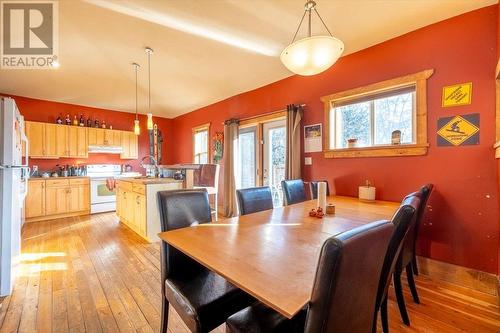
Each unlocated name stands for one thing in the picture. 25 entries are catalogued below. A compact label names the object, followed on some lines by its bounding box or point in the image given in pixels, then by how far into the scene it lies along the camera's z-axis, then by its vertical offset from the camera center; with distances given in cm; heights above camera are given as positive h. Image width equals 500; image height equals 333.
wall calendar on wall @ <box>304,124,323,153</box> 326 +43
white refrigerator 200 -22
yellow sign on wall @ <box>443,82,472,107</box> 211 +70
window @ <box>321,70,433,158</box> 239 +59
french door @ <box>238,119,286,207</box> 399 +24
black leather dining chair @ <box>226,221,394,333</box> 61 -35
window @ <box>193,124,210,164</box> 560 +60
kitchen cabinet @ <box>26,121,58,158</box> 451 +60
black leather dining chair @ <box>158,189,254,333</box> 112 -70
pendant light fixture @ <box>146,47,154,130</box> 295 +158
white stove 500 -58
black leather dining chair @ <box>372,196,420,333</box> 102 -37
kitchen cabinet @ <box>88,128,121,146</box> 527 +75
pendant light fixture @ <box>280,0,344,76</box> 155 +84
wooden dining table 77 -42
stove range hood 530 +45
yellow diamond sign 211 +35
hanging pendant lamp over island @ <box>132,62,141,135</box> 329 +159
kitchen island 331 -59
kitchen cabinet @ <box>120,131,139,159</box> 577 +58
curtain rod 360 +96
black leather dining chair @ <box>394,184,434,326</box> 161 -73
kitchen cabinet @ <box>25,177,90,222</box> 436 -64
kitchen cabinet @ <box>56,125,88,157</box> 485 +60
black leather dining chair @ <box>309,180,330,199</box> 282 -30
